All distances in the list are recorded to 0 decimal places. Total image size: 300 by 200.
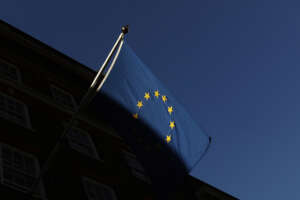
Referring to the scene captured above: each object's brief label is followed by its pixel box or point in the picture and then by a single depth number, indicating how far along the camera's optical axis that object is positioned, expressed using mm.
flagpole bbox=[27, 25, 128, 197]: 12837
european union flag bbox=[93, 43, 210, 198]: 12438
